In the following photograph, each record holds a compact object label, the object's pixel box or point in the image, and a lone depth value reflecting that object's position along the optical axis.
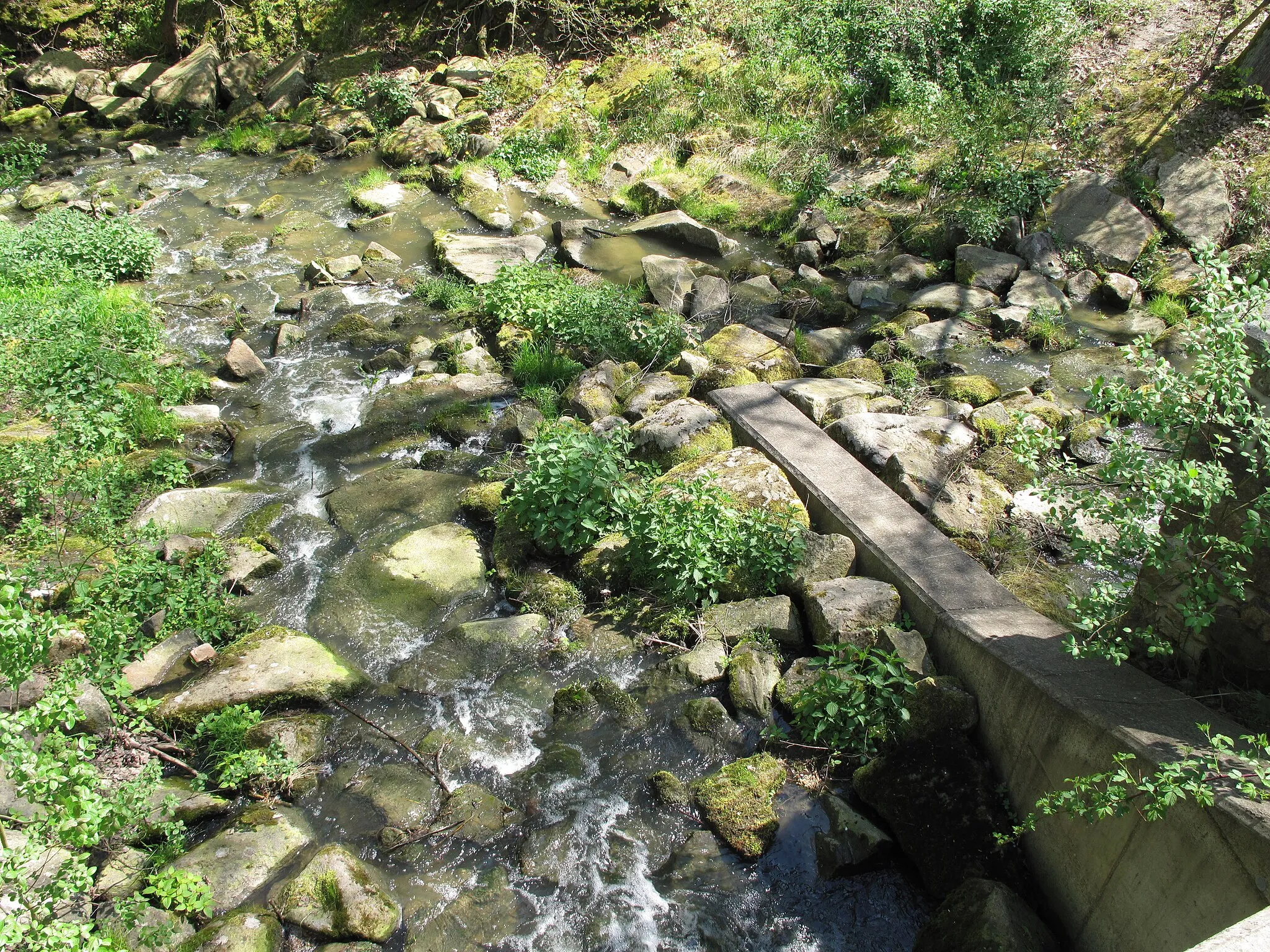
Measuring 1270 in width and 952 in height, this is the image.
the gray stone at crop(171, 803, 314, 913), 4.11
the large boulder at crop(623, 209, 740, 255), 11.38
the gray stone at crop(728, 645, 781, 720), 5.07
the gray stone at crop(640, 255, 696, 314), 9.66
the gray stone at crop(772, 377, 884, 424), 7.12
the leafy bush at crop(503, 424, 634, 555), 6.01
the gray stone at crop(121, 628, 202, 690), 5.24
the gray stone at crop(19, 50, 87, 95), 17.00
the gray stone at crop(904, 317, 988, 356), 8.78
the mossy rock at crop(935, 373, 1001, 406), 7.69
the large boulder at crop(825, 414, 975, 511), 6.16
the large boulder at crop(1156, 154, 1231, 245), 10.01
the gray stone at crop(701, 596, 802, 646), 5.44
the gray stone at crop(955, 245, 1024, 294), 9.80
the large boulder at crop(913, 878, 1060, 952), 3.55
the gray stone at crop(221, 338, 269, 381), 8.75
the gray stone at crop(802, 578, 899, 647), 5.06
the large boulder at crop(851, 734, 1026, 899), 4.10
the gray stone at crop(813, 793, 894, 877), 4.24
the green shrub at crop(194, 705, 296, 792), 4.55
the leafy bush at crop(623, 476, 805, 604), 5.68
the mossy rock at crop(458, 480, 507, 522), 6.77
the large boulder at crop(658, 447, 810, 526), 6.08
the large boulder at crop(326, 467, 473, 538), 6.80
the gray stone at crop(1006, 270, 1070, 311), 9.40
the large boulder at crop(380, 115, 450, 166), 13.95
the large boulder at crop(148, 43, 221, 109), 16.16
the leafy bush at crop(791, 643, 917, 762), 4.59
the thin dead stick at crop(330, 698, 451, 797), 4.71
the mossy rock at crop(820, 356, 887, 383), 8.10
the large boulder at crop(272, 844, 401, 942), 3.92
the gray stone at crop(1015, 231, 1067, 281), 9.91
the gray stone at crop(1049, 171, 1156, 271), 10.00
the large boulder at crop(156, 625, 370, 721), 5.00
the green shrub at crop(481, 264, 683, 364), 8.45
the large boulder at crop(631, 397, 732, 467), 6.84
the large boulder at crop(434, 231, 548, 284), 10.84
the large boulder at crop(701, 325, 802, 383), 7.95
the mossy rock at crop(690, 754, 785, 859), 4.37
